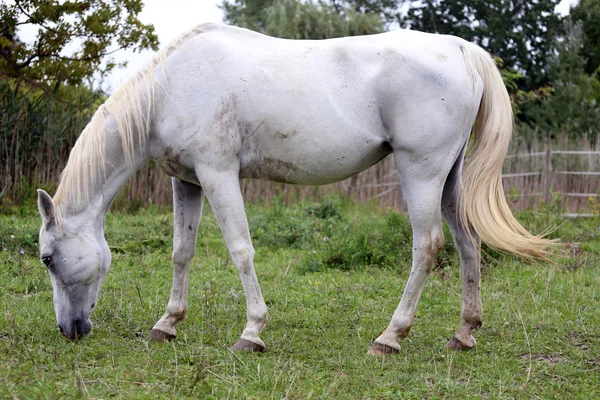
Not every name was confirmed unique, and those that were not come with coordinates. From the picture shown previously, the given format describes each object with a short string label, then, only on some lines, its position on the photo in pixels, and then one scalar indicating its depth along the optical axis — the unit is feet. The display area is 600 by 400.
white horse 12.62
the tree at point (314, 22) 77.56
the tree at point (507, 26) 83.05
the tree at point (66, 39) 27.25
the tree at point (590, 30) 77.15
